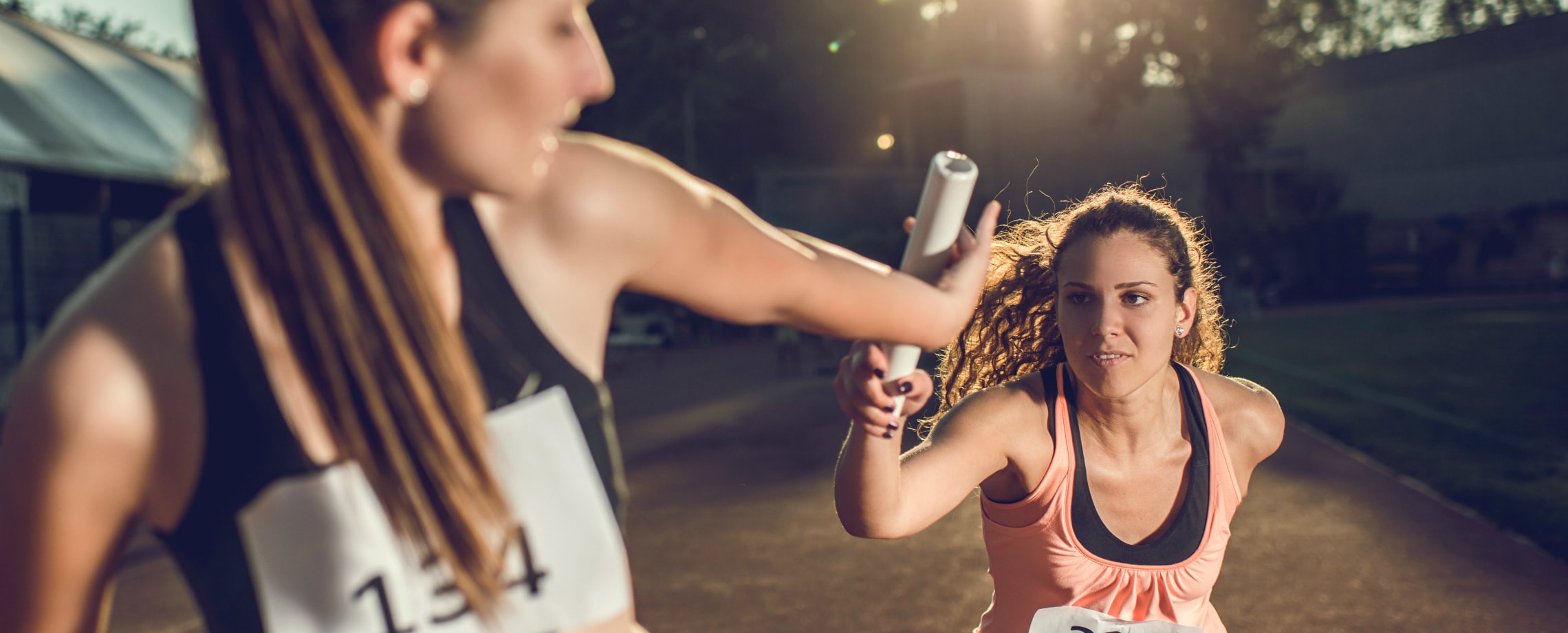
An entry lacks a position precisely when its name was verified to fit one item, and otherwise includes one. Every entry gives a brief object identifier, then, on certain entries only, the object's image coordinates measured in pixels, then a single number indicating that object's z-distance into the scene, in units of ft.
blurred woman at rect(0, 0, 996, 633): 3.16
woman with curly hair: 8.15
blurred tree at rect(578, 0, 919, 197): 101.14
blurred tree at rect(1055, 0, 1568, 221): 128.16
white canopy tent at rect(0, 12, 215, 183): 38.96
